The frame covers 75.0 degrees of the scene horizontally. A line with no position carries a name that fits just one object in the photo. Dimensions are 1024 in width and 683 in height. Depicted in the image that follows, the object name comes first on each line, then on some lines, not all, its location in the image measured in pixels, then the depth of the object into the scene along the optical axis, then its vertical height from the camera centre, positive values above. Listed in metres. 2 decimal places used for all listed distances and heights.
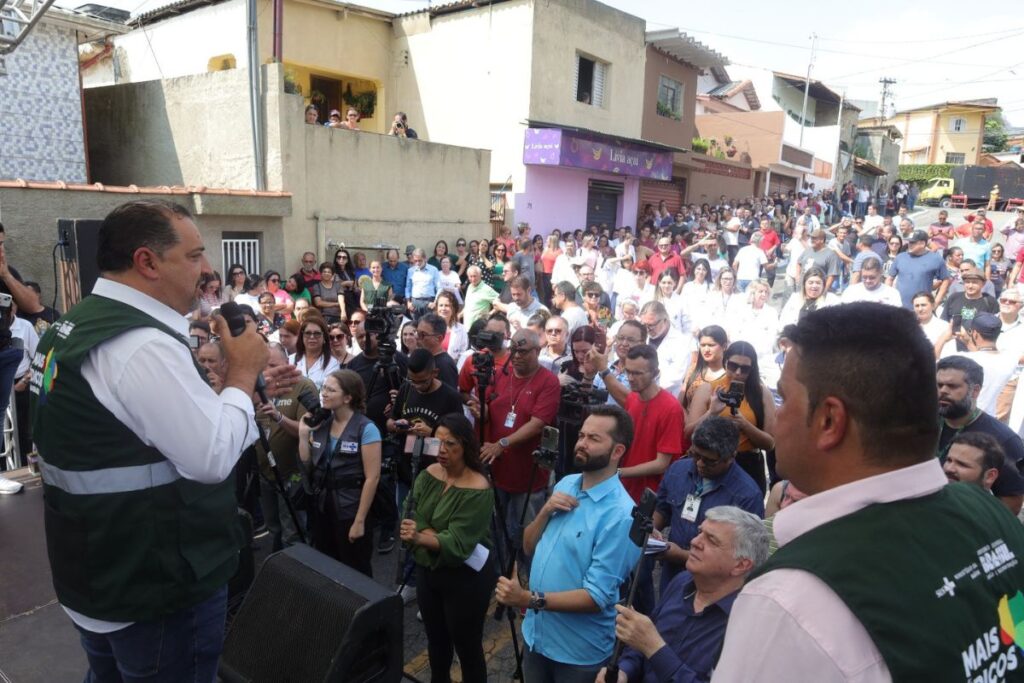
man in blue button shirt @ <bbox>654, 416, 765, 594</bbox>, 3.12 -1.23
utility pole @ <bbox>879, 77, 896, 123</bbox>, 48.25 +10.23
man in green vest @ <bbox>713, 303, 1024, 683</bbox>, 1.00 -0.50
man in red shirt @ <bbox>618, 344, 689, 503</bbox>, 3.92 -1.19
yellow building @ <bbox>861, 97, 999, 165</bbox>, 50.78 +8.01
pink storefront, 15.06 +1.18
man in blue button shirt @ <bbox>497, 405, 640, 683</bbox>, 2.68 -1.42
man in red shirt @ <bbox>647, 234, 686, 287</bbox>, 9.92 -0.51
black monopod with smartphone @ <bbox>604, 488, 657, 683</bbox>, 2.32 -1.07
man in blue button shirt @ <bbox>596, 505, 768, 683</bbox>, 2.20 -1.33
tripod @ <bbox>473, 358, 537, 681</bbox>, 3.97 -1.73
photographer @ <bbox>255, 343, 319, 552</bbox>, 4.36 -1.58
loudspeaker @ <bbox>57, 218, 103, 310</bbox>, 5.01 -0.35
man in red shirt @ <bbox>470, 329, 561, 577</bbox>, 4.34 -1.35
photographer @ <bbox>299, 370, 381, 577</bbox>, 3.88 -1.48
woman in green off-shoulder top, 3.17 -1.57
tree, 55.12 +8.31
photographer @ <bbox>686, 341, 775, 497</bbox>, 4.01 -1.12
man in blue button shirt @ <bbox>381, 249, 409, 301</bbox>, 10.51 -0.91
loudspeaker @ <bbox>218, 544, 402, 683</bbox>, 2.29 -1.47
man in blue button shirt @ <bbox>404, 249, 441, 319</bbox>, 10.06 -0.98
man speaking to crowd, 1.82 -0.66
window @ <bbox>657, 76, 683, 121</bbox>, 20.20 +3.90
